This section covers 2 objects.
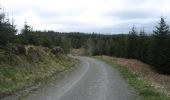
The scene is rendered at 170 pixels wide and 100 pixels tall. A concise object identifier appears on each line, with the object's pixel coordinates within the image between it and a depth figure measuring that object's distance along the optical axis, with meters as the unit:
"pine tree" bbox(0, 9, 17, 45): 11.10
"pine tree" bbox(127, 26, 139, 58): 39.27
